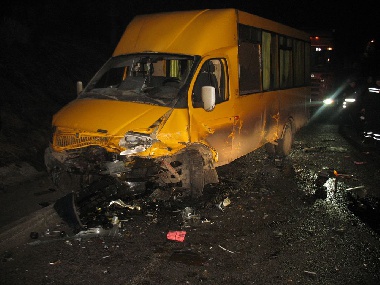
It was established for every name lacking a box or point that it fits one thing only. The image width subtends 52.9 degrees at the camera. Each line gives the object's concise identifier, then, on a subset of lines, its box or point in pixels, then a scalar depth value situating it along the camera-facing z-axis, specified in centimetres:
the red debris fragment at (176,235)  506
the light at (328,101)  1973
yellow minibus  555
